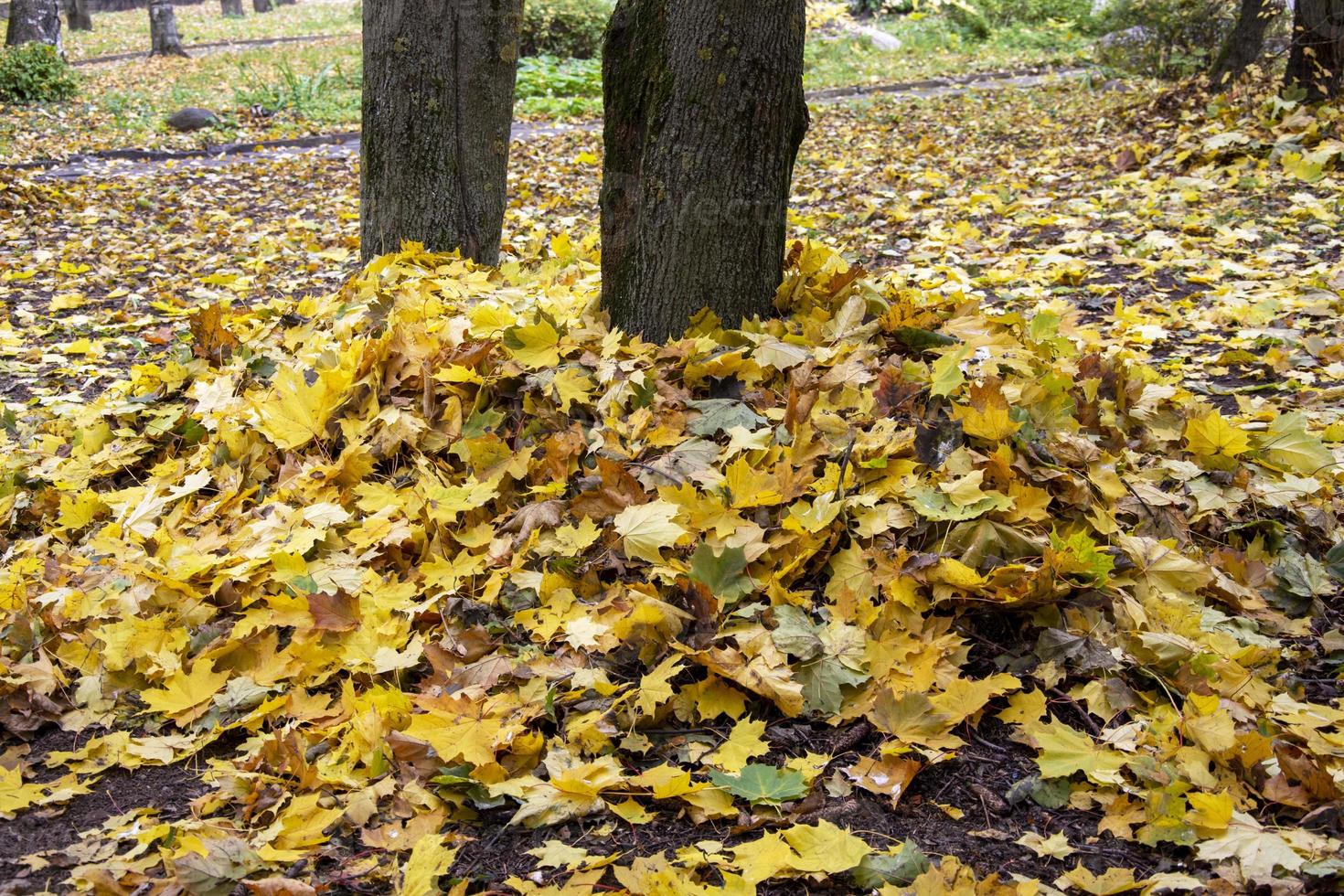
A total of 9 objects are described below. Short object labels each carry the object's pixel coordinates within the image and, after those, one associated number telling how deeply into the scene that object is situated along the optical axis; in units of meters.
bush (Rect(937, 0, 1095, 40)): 18.73
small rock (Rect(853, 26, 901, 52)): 18.22
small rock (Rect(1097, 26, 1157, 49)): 10.07
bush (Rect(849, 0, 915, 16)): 22.69
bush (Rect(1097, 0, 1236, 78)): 9.29
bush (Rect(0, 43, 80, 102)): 13.32
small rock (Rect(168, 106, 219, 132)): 11.95
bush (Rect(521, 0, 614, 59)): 16.42
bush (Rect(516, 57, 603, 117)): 12.64
